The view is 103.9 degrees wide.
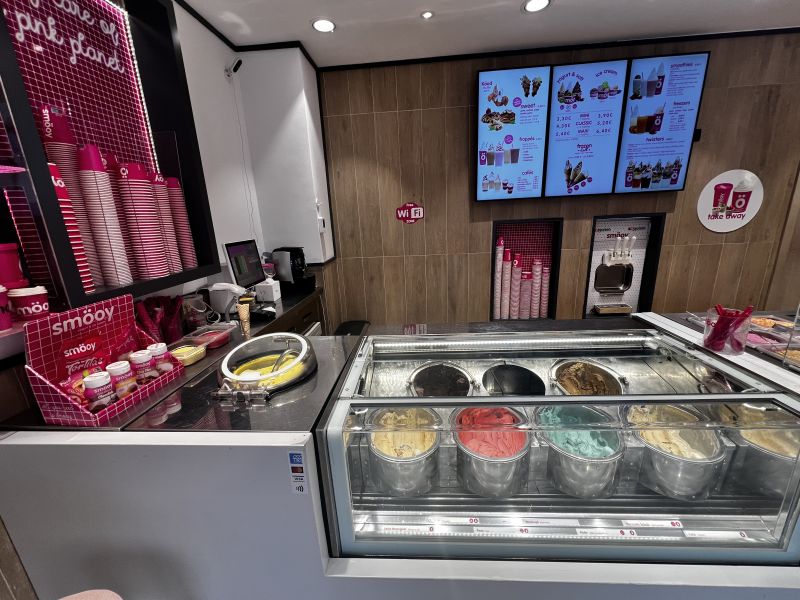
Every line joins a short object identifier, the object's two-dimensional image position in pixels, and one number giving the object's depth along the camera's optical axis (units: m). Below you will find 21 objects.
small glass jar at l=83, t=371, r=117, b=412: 0.87
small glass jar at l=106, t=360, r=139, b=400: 0.94
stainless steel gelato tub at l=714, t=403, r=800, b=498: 0.81
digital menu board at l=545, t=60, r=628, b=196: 2.65
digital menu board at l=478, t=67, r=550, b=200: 2.72
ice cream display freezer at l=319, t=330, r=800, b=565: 0.83
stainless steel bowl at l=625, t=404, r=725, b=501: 0.88
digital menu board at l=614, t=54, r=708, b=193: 2.62
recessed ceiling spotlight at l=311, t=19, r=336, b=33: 2.27
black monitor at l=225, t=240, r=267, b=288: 2.18
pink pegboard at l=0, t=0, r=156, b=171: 1.22
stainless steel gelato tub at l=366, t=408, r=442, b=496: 0.93
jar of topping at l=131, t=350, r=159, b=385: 1.01
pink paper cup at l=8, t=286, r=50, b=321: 1.00
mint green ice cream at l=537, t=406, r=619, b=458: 0.93
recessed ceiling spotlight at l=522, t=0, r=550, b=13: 2.18
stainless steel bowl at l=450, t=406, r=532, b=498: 0.92
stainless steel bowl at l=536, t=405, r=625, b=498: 0.90
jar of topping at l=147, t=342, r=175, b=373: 1.07
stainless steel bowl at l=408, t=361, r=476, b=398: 1.11
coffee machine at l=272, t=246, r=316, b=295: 2.69
